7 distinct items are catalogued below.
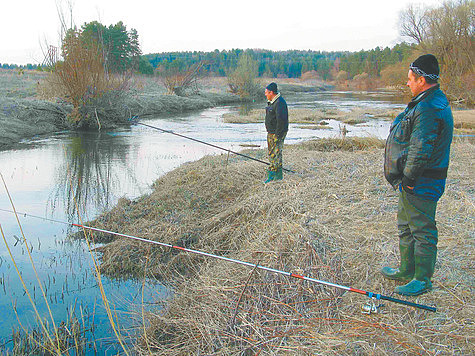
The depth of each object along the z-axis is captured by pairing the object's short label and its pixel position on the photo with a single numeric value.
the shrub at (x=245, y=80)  41.31
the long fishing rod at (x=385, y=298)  2.66
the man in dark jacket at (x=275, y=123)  6.83
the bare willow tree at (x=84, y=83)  17.69
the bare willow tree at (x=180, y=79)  35.38
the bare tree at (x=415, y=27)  31.41
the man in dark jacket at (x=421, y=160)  2.99
